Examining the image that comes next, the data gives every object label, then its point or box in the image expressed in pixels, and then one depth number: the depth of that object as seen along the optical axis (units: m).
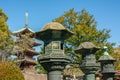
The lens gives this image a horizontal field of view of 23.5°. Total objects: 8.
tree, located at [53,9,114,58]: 34.31
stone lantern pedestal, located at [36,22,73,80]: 9.58
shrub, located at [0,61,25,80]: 15.39
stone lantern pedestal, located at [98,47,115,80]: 14.55
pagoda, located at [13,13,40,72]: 47.26
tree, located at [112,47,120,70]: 38.87
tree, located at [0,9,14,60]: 27.50
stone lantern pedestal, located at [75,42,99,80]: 12.25
